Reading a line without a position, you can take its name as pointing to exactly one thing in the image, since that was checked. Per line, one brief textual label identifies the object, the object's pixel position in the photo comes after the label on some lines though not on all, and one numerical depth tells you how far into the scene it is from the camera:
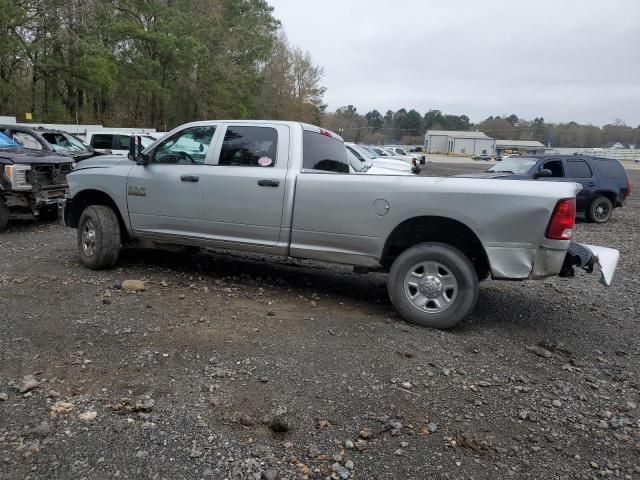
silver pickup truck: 4.49
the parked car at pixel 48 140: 10.99
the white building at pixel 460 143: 118.69
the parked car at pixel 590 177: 13.83
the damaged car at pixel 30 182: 8.51
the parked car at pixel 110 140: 17.42
